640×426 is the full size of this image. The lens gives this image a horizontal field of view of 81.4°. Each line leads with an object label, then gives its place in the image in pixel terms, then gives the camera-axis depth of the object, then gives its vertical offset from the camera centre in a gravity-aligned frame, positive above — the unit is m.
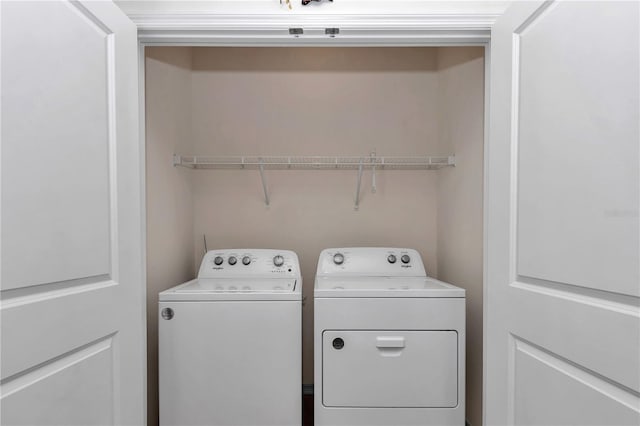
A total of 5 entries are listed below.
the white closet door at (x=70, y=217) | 0.90 -0.04
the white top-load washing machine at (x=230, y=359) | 1.77 -0.74
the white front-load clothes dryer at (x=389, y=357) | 1.78 -0.73
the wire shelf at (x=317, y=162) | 2.52 +0.29
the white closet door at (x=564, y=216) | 0.84 -0.03
